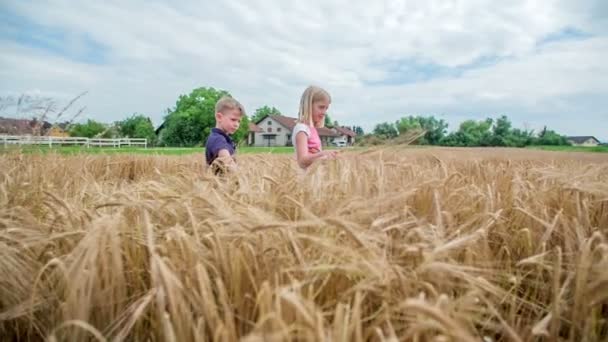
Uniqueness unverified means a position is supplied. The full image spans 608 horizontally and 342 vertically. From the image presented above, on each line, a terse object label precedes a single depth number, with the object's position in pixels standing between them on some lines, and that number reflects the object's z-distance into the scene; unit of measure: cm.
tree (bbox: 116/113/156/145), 5716
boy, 323
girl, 288
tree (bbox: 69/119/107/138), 4275
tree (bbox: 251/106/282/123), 6612
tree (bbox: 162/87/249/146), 4650
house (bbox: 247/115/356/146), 5573
